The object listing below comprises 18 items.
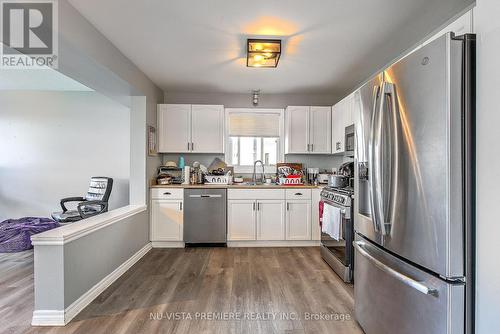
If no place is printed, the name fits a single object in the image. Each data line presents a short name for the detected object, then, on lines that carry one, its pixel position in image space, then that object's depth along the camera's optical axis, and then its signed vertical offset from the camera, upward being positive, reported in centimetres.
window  413 +53
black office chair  327 -47
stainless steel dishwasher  356 -68
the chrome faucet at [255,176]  412 -12
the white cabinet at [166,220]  356 -74
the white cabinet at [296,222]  364 -78
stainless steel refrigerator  110 -10
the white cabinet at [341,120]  329 +70
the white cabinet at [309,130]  402 +64
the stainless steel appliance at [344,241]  251 -75
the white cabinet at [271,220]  363 -75
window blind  413 +75
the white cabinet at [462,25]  117 +72
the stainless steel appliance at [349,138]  313 +40
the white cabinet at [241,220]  361 -75
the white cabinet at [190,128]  391 +64
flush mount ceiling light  238 +117
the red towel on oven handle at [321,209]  306 -51
